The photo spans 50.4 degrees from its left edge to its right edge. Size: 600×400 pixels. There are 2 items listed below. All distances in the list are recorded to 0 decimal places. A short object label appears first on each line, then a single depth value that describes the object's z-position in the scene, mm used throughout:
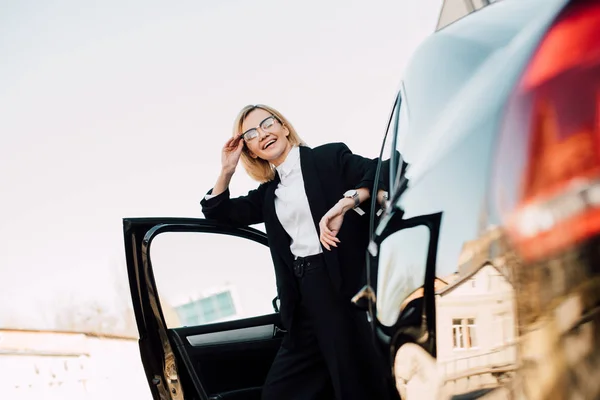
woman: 2449
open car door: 2770
